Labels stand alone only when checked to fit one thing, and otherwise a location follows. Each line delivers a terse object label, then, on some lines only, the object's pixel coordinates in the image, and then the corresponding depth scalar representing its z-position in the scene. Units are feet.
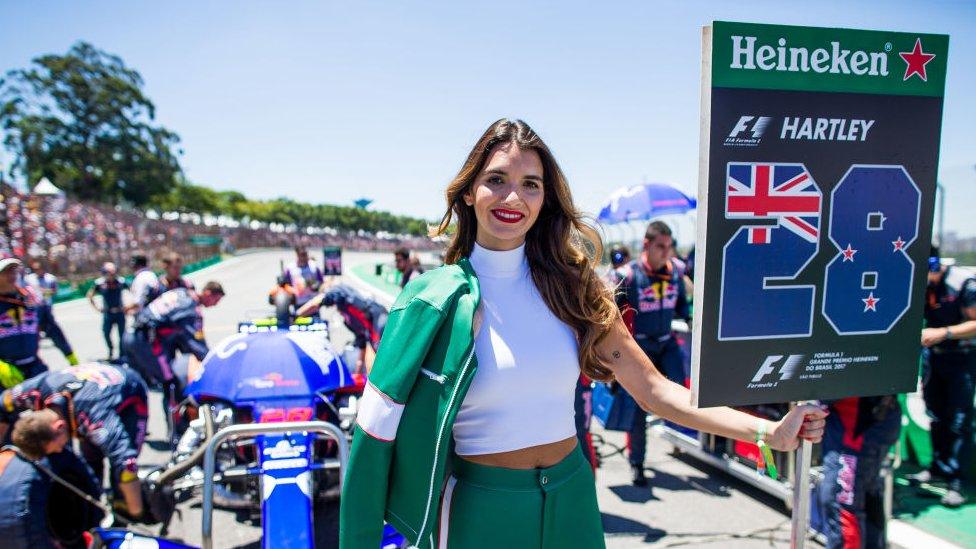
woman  4.73
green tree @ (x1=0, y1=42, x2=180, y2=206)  169.68
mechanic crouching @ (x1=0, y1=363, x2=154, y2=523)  11.35
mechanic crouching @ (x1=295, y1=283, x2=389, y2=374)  19.83
